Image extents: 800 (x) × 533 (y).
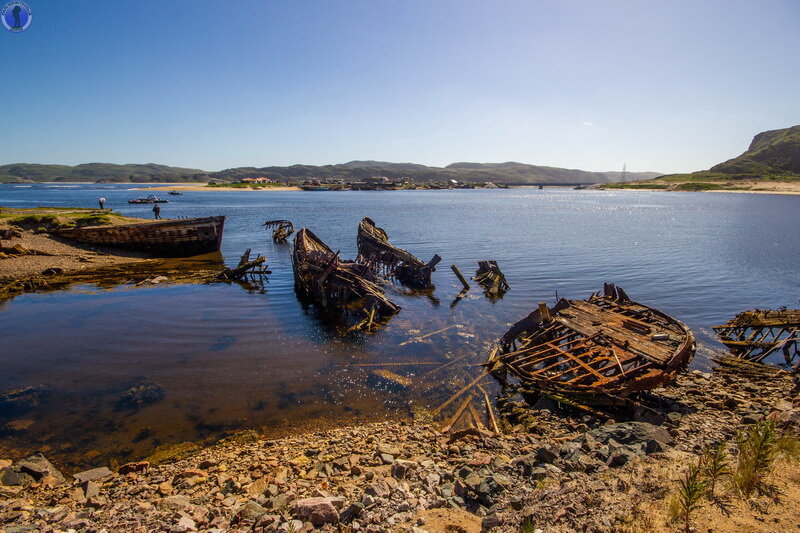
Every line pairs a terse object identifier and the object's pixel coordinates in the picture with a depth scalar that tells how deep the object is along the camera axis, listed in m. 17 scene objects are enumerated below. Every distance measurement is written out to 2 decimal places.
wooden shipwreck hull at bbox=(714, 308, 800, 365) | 15.87
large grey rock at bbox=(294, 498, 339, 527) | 6.57
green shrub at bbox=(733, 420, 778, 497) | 6.40
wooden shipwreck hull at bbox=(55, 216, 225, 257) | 35.69
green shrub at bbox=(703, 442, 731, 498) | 6.23
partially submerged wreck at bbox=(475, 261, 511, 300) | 25.95
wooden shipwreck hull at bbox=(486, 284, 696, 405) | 11.45
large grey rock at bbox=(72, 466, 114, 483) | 8.86
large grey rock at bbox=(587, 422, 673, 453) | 8.92
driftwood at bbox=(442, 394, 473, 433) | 11.51
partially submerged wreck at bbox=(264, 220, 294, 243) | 50.68
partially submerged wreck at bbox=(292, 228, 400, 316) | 21.55
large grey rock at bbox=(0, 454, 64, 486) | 8.57
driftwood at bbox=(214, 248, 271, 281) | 28.25
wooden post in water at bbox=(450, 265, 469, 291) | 26.84
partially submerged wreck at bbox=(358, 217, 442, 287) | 28.52
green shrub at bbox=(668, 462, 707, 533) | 5.50
